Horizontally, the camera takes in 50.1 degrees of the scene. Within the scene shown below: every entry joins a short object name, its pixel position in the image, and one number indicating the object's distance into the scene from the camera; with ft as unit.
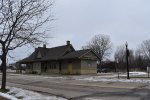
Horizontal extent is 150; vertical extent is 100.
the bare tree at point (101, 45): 171.69
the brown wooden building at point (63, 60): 90.14
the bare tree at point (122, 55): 204.46
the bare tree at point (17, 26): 34.17
